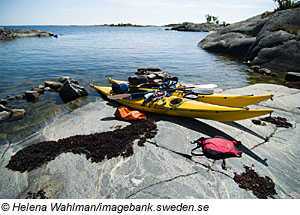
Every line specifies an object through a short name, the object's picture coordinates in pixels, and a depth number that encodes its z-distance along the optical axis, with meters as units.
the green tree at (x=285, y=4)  23.53
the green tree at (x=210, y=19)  116.69
